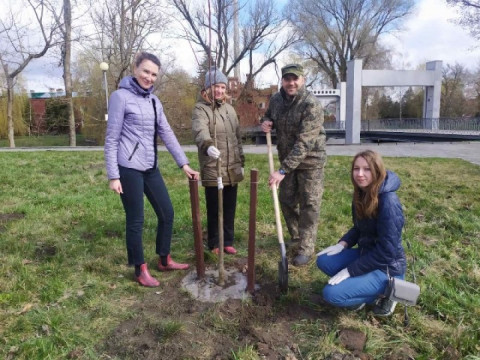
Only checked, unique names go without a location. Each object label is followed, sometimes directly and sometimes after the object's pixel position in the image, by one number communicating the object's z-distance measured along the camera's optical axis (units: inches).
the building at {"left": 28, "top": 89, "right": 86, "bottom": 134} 1415.1
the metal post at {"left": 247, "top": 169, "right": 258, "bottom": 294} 114.2
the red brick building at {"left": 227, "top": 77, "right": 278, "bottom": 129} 1085.8
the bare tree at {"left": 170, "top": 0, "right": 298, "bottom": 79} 1005.2
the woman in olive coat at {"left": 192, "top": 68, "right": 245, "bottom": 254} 128.6
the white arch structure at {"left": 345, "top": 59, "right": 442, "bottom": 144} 925.2
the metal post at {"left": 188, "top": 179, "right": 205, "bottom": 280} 120.6
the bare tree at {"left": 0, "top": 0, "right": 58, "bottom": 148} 850.2
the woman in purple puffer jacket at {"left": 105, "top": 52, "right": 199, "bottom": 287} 111.5
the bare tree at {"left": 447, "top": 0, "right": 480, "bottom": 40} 860.9
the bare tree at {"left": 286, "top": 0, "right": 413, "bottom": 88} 1473.9
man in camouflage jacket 131.7
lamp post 718.5
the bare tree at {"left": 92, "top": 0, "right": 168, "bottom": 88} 818.2
